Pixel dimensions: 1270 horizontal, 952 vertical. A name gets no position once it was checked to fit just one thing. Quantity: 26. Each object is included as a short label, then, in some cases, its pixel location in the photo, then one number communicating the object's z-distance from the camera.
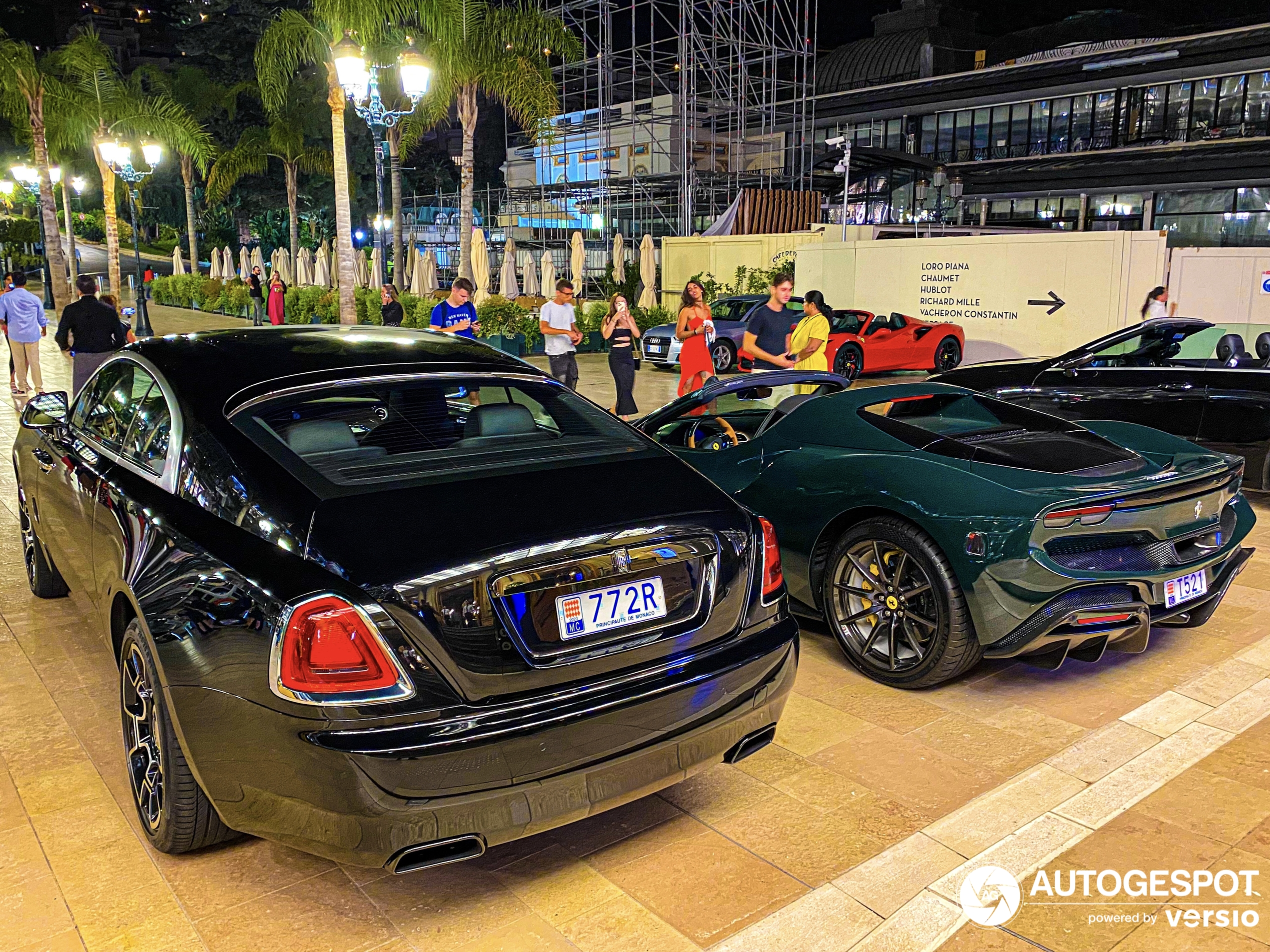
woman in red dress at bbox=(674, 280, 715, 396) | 9.71
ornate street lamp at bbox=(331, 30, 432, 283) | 14.57
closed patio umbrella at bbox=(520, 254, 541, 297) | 23.17
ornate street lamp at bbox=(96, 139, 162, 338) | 22.67
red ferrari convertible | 17.16
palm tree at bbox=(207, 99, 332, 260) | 37.97
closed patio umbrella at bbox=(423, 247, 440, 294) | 23.73
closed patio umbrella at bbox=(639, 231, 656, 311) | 23.03
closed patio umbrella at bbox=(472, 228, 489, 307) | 21.72
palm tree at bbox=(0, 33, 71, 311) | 25.41
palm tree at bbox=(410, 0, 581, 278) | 21.94
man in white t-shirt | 11.23
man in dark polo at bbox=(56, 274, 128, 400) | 11.20
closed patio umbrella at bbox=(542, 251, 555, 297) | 23.06
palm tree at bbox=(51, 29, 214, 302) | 28.17
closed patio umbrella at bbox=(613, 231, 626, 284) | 25.11
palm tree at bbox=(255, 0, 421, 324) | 17.12
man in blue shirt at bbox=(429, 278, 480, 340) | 10.82
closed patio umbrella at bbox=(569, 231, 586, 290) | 23.62
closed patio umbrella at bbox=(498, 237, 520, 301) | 22.69
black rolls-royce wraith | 2.60
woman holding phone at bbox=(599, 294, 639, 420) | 11.97
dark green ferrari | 4.18
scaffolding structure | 29.94
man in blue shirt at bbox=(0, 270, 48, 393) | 13.02
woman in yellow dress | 8.33
